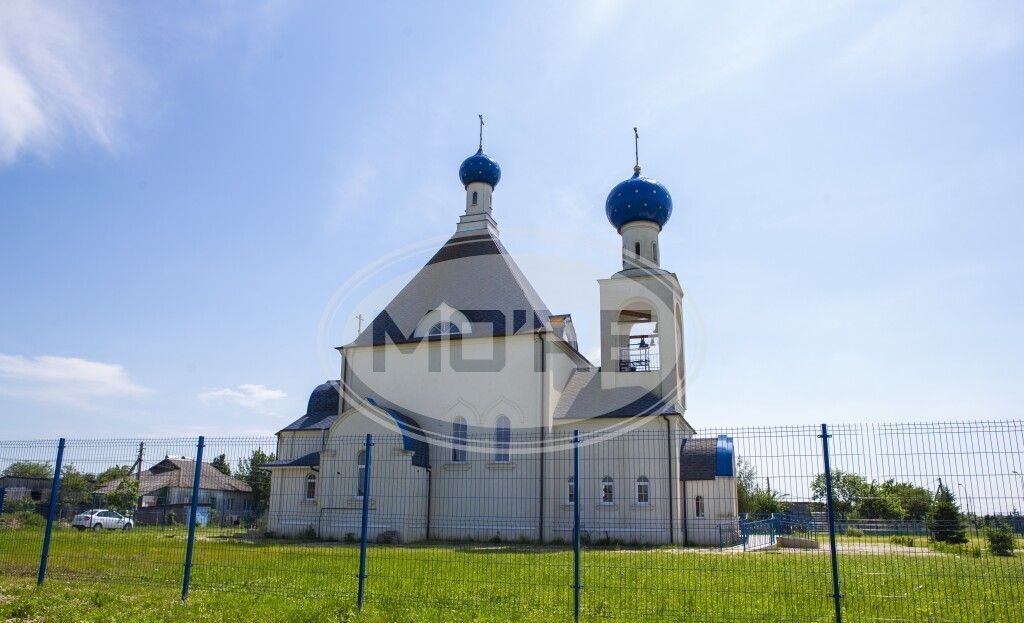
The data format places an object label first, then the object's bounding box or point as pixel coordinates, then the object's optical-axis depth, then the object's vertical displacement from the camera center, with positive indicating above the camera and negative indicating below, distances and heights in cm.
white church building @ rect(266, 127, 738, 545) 2048 +227
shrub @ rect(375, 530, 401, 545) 1990 -156
